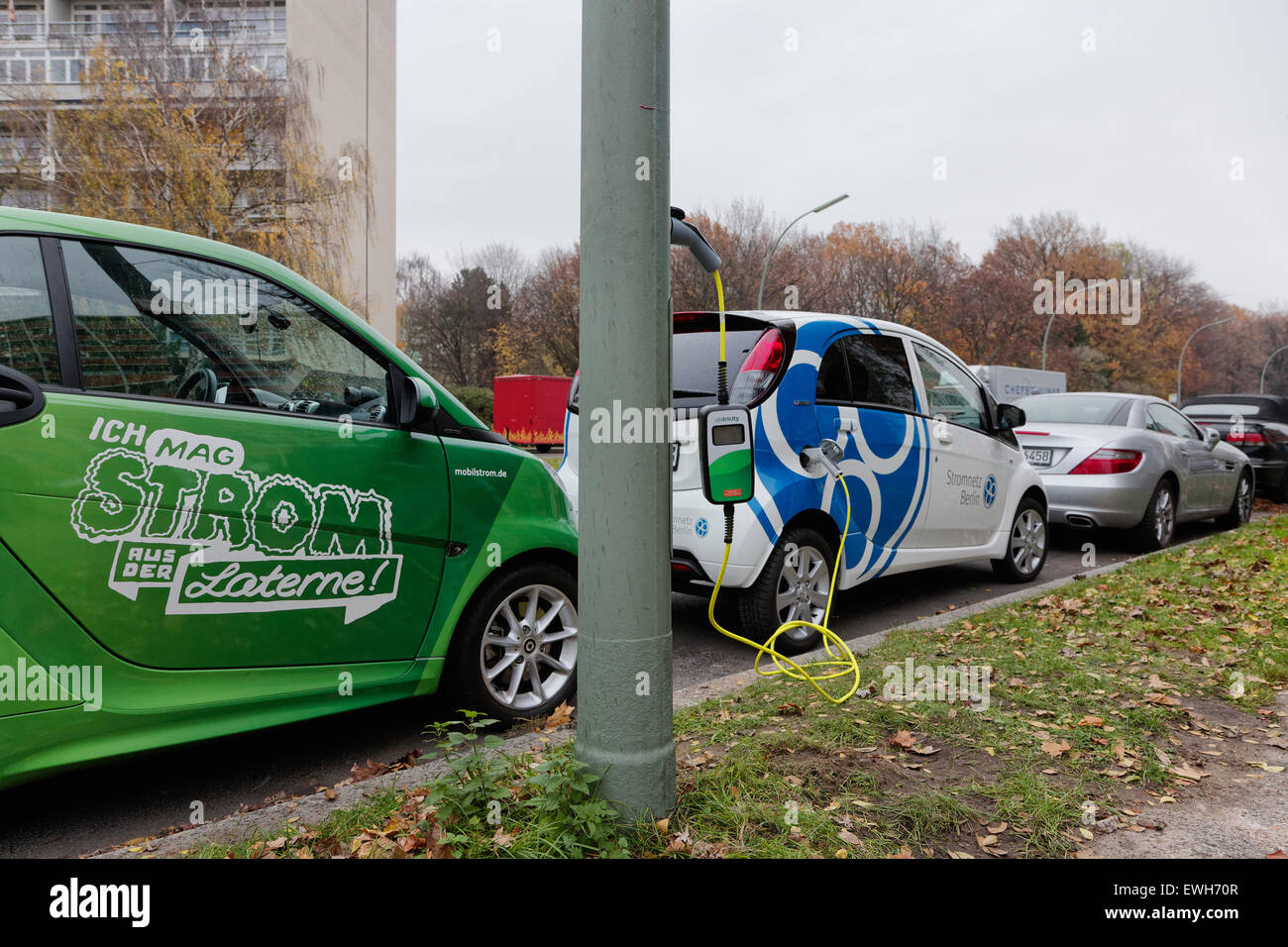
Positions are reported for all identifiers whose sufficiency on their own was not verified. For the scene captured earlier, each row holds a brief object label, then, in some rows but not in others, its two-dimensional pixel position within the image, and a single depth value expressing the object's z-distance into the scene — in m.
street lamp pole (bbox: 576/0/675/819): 2.41
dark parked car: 13.85
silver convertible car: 8.77
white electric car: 4.97
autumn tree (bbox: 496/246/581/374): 37.78
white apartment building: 23.12
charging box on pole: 3.13
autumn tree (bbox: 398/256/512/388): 46.94
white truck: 27.16
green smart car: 2.64
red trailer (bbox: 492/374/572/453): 29.11
